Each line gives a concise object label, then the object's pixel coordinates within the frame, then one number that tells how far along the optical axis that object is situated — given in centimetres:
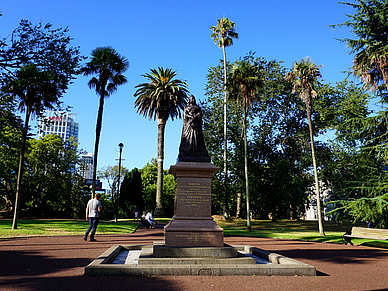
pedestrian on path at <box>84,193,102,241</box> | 1226
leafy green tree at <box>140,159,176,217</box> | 5359
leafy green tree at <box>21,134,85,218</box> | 3797
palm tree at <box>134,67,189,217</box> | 3632
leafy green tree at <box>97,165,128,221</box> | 6021
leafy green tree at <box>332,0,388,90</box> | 1886
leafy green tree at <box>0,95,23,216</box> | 3132
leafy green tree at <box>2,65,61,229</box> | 1168
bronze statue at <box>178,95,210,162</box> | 952
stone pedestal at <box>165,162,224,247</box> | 849
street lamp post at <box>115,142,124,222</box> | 3300
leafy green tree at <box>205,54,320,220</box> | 3116
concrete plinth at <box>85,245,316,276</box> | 671
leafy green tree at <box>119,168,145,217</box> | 4616
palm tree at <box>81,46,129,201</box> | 3030
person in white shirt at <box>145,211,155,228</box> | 2359
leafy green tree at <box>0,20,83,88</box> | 1170
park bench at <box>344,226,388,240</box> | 1260
